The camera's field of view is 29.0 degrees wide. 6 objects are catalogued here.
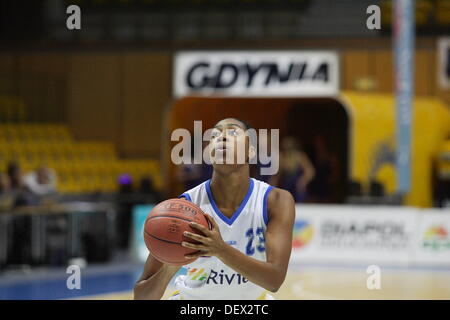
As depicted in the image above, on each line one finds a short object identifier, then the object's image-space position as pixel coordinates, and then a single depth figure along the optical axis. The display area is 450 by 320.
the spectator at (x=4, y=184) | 13.70
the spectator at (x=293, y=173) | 17.06
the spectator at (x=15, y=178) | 13.88
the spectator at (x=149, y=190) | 17.70
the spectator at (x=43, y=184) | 14.80
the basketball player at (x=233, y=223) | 4.59
